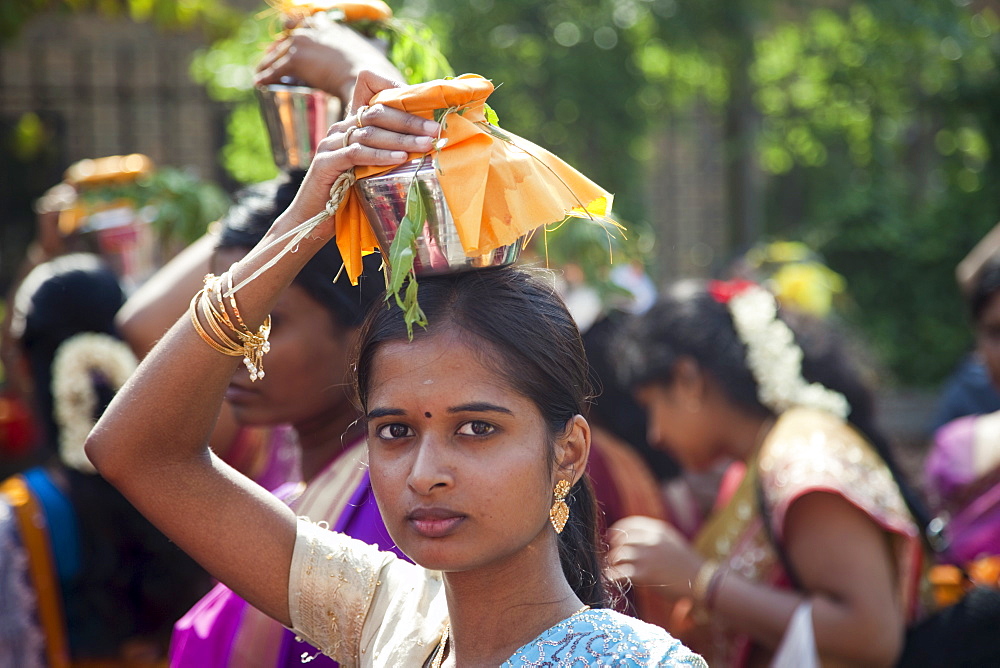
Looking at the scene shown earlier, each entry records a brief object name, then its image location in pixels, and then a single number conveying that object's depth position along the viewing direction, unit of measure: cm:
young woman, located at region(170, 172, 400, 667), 221
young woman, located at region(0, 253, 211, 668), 375
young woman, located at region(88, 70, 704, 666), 167
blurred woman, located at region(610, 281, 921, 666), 307
